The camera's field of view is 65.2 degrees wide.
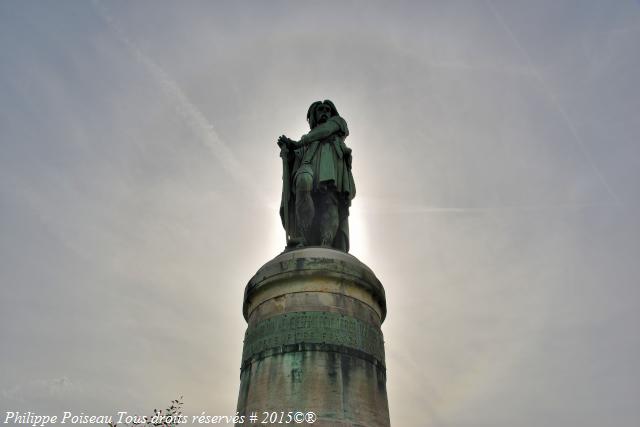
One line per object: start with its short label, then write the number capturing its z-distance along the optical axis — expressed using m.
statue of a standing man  10.05
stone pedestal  7.07
